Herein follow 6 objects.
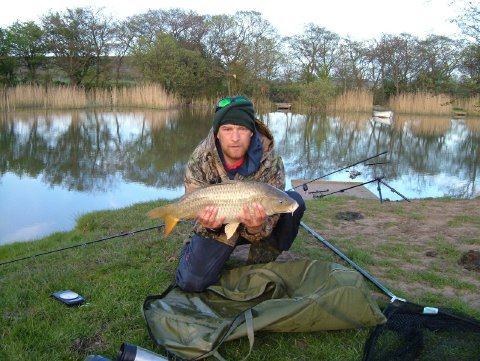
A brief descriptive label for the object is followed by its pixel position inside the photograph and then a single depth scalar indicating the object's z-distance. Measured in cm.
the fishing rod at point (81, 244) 342
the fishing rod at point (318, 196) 522
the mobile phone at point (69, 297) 245
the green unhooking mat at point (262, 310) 199
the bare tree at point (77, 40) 2534
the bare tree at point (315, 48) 3309
